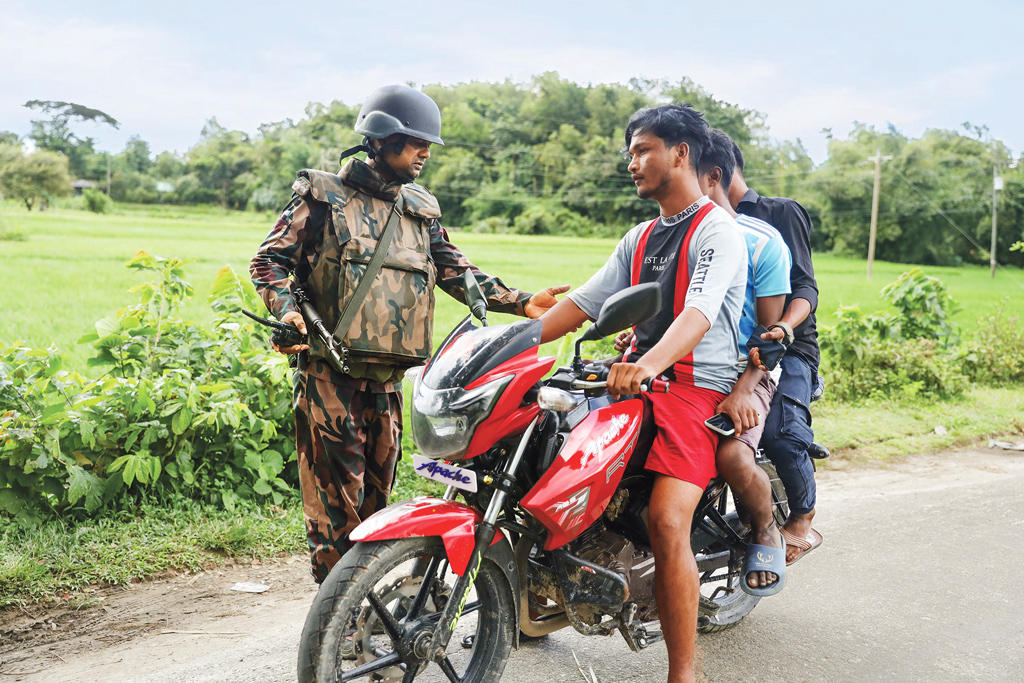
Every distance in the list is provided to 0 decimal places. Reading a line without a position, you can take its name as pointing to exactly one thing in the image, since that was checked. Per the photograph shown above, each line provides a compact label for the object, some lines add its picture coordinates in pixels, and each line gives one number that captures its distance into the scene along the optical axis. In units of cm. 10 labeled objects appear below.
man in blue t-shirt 266
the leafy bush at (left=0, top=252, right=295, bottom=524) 357
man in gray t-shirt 245
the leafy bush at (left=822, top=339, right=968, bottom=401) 770
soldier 275
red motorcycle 208
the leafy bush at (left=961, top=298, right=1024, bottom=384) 890
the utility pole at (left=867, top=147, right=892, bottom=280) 3498
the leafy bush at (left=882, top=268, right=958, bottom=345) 862
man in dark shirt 292
